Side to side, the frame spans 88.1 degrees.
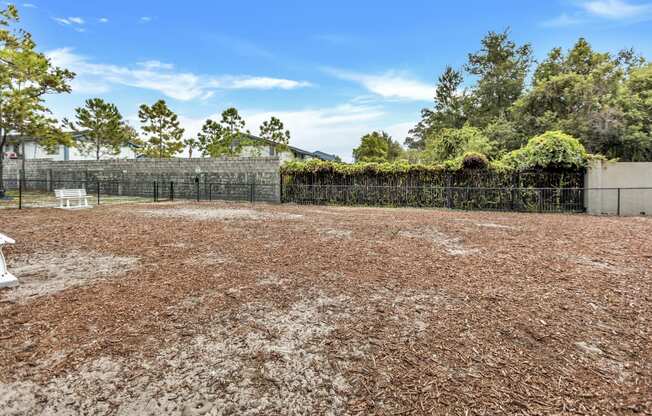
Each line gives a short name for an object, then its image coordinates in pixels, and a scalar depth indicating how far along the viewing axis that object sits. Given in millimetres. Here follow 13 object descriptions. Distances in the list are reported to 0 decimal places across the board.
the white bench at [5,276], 3618
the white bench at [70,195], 11631
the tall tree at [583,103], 15562
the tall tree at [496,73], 23812
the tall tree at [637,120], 14875
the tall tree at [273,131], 31422
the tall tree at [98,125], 28250
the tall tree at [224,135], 29297
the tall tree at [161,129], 28812
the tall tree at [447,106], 27438
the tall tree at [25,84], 14378
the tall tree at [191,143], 30891
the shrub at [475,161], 12633
